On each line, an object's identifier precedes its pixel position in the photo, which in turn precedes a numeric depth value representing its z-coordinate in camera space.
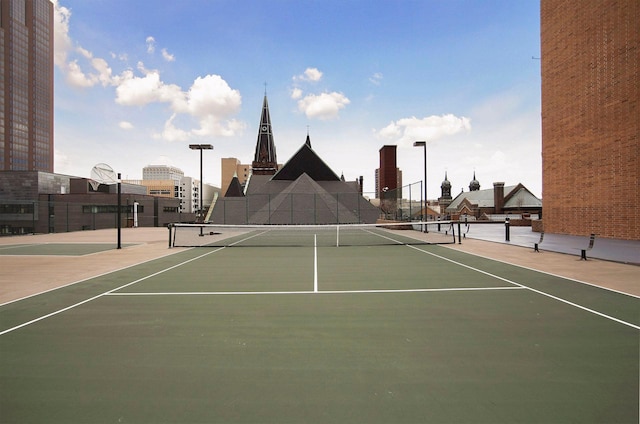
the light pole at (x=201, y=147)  23.09
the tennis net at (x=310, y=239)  18.56
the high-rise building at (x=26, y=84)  111.56
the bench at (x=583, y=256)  11.14
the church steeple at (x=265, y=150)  89.88
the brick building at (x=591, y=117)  17.61
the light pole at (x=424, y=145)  24.55
